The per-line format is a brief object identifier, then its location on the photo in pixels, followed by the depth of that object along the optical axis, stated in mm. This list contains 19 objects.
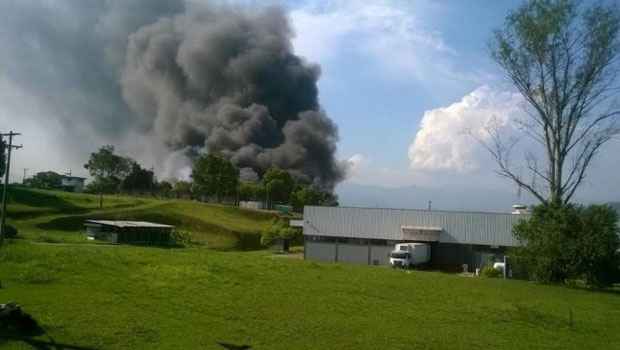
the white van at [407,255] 39750
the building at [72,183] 101744
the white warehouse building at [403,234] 41312
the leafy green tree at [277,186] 86688
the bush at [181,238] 52688
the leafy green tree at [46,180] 99206
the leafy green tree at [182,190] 95750
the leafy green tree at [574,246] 30875
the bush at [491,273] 37094
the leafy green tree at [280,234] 55594
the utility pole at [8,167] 27953
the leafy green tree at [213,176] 78438
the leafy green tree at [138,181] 99000
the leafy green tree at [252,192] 87375
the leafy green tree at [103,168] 71438
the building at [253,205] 85438
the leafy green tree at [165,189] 98312
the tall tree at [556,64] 31844
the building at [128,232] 48750
